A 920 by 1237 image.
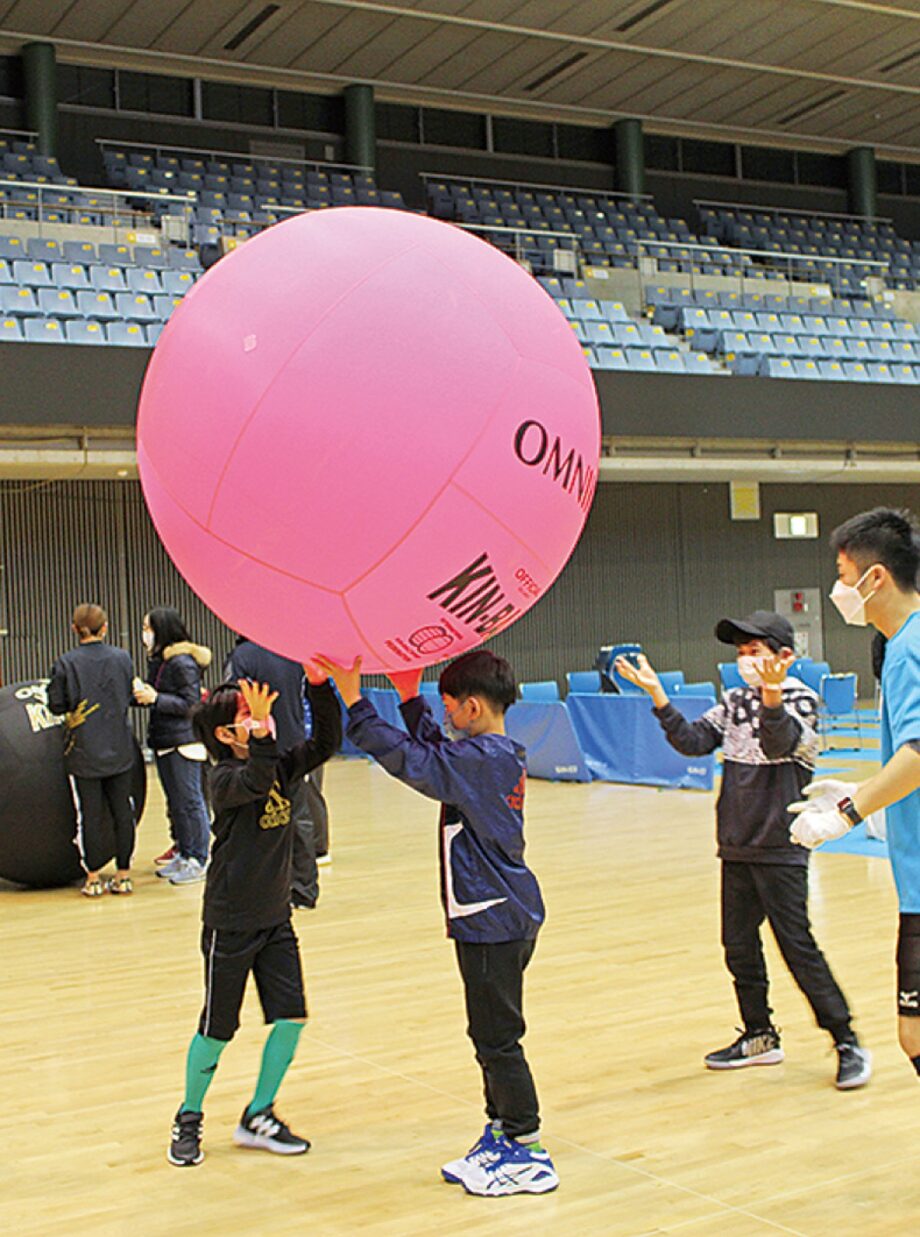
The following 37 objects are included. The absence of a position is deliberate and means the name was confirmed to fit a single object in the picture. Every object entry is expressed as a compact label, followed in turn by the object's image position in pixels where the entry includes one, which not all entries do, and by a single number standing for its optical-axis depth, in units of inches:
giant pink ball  97.6
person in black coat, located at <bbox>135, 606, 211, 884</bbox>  310.0
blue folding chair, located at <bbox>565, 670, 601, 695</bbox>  598.5
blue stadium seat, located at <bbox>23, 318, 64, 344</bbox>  484.1
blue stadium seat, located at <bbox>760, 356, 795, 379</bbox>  631.2
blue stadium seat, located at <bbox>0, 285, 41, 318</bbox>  506.9
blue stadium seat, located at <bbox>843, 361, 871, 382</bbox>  643.5
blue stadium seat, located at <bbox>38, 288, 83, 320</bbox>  513.3
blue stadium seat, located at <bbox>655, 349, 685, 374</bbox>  617.0
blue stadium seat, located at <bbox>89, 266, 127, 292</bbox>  551.8
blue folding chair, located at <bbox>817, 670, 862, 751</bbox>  505.0
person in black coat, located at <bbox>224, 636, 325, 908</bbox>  245.3
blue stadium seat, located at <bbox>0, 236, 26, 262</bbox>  549.3
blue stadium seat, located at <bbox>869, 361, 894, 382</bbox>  658.2
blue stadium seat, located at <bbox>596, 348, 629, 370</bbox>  599.1
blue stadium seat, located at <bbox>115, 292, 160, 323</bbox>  529.7
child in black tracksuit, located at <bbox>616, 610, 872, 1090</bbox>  165.8
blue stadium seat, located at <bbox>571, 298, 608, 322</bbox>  629.6
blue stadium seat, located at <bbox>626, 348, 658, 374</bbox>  605.6
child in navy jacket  133.6
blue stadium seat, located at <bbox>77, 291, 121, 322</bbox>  523.5
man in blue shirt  106.3
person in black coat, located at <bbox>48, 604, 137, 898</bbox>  291.6
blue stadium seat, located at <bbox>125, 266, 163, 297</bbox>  552.4
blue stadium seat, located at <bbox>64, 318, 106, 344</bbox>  497.4
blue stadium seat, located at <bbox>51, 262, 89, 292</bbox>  541.7
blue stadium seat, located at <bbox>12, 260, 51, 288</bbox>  531.5
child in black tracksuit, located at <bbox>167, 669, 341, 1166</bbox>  144.0
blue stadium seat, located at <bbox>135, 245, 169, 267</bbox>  578.6
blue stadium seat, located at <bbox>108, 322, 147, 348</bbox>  502.6
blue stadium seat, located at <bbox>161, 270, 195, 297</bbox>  555.5
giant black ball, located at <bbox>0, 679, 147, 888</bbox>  290.5
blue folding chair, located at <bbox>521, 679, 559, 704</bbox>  538.3
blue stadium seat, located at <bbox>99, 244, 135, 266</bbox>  573.0
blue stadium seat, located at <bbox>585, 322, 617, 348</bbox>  612.7
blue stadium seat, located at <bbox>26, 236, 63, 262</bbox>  557.6
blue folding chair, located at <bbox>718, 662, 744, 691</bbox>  553.8
